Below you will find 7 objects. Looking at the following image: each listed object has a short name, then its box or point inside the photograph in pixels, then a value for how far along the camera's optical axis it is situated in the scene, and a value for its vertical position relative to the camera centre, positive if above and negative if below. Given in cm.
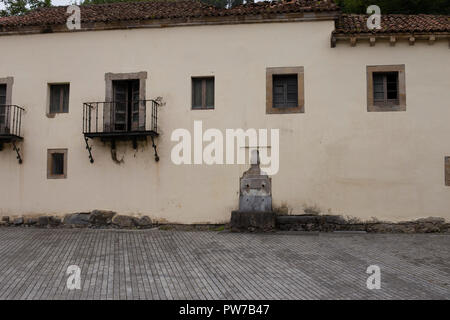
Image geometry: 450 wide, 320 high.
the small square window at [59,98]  1148 +235
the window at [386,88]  1031 +243
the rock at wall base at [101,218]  1080 -141
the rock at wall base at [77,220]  1081 -147
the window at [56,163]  1113 +24
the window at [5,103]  1127 +220
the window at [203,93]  1098 +241
